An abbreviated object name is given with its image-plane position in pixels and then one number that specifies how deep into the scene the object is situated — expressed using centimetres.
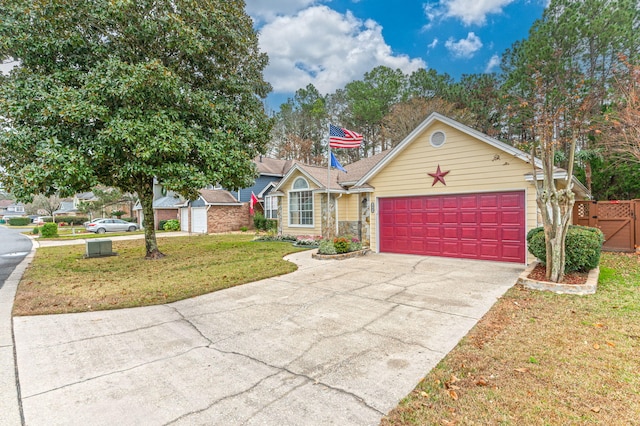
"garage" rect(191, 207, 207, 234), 2334
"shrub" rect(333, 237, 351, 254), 1094
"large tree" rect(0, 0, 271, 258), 799
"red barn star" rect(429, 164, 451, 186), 1009
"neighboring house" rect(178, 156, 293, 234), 2300
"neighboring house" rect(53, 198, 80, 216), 4735
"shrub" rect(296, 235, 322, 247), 1411
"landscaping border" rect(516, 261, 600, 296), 568
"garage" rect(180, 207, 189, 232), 2559
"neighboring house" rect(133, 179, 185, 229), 2811
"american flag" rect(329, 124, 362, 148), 1153
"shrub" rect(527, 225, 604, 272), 658
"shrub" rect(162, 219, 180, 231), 2712
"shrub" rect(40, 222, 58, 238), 2191
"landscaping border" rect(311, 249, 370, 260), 1055
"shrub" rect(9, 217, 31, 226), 4584
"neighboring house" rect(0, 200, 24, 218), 7617
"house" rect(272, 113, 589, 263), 895
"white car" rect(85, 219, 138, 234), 2631
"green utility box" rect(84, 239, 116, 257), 1208
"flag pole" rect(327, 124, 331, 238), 1395
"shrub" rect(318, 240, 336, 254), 1079
